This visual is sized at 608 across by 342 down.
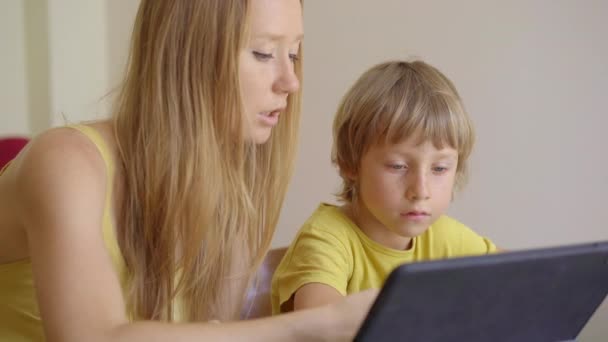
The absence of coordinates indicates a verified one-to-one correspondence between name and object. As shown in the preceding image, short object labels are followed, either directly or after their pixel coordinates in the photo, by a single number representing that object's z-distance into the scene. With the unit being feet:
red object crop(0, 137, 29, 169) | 5.57
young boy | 5.31
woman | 4.41
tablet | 3.89
